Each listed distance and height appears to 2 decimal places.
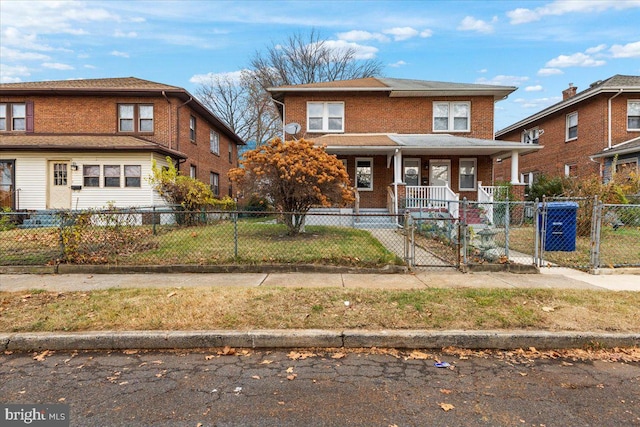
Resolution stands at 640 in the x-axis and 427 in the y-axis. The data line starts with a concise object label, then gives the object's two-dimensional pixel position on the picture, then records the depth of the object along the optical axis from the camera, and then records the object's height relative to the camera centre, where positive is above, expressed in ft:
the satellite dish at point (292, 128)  55.13 +10.87
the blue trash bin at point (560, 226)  29.22 -1.68
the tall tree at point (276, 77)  116.16 +38.91
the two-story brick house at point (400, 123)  57.31 +12.68
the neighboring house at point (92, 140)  53.93 +9.51
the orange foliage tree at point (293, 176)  31.81 +2.29
